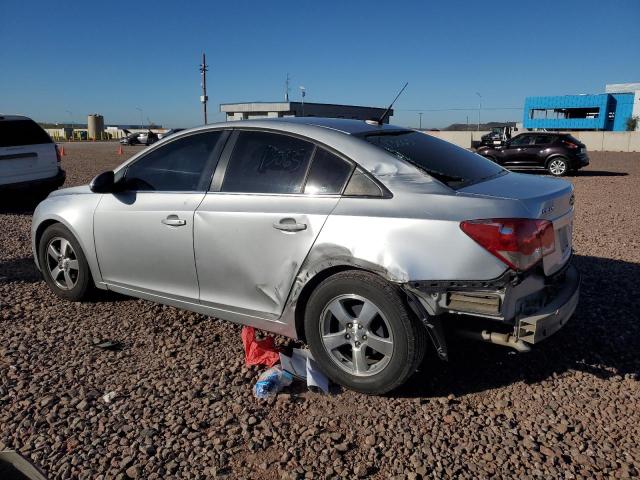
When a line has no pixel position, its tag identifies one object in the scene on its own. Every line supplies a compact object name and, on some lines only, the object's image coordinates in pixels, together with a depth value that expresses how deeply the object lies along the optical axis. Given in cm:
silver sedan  289
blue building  6494
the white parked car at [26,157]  947
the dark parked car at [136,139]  5150
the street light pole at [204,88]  4469
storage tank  8025
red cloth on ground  365
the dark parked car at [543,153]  1884
